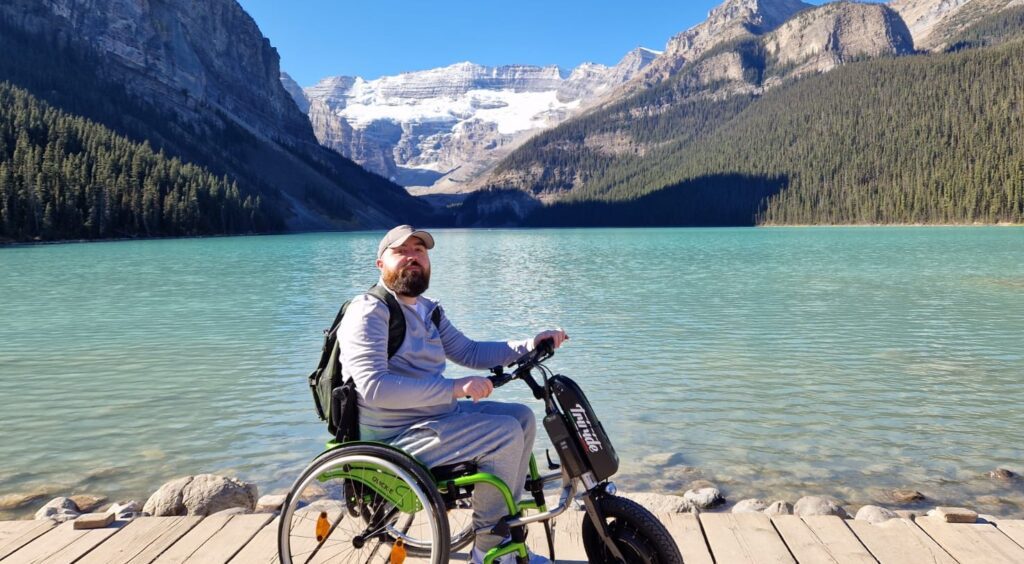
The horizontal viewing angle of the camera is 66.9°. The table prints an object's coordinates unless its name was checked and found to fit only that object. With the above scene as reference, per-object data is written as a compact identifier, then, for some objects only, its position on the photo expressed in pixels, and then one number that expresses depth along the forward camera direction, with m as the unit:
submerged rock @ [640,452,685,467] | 10.12
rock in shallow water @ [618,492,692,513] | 7.50
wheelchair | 4.45
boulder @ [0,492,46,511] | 8.81
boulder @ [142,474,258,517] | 7.39
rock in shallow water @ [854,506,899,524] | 7.27
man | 4.42
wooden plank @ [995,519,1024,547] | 5.46
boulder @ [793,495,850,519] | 7.49
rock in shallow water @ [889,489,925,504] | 8.55
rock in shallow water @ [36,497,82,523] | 7.73
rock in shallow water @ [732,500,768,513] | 7.80
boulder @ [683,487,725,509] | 8.23
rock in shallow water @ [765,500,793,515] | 7.35
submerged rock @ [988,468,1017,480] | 9.23
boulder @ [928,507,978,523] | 5.77
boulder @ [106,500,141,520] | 7.06
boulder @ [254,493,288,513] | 7.83
